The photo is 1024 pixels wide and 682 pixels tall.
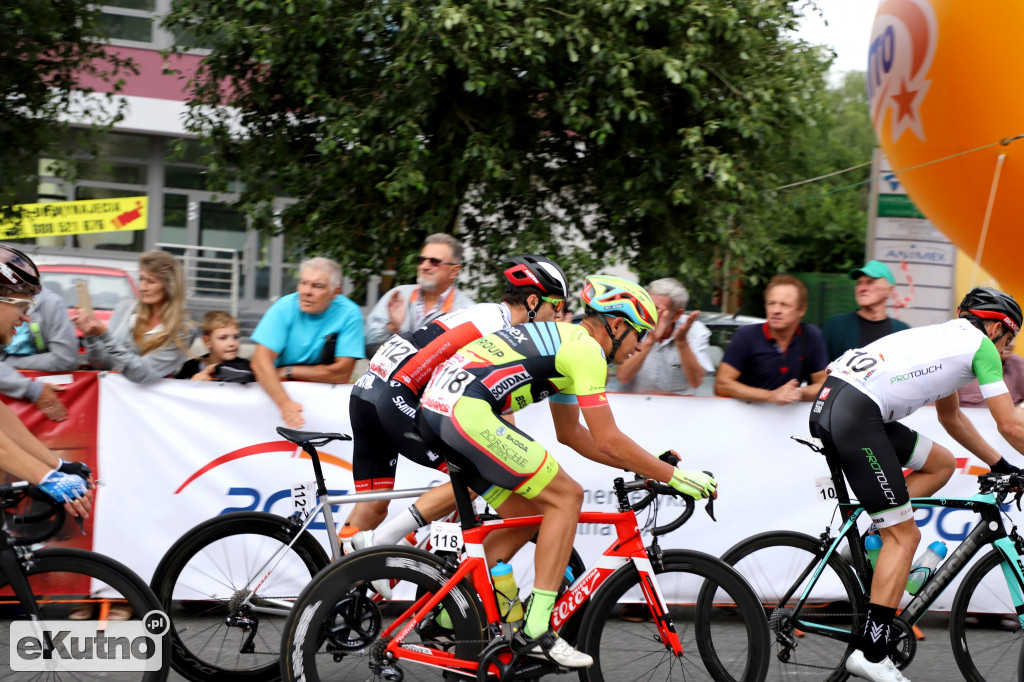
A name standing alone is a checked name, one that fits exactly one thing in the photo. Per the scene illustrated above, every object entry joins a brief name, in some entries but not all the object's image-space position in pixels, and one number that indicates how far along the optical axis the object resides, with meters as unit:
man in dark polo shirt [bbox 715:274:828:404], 5.80
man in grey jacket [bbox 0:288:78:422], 5.32
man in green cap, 6.10
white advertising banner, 5.34
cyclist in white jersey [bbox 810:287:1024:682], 4.39
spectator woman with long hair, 5.32
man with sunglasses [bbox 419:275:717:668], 3.86
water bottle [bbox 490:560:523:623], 4.02
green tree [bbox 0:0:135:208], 9.66
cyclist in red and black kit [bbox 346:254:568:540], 4.40
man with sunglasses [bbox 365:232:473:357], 5.66
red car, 12.12
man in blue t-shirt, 5.44
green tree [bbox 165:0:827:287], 8.66
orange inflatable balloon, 7.34
